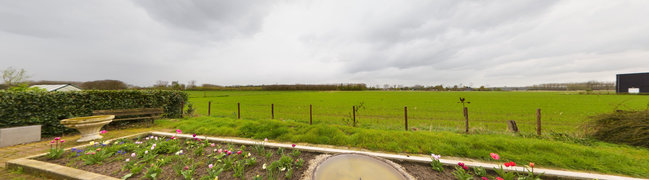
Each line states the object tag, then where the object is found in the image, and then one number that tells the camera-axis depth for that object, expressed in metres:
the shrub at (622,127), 4.85
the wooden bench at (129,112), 6.81
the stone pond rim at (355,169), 2.71
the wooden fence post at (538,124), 5.95
